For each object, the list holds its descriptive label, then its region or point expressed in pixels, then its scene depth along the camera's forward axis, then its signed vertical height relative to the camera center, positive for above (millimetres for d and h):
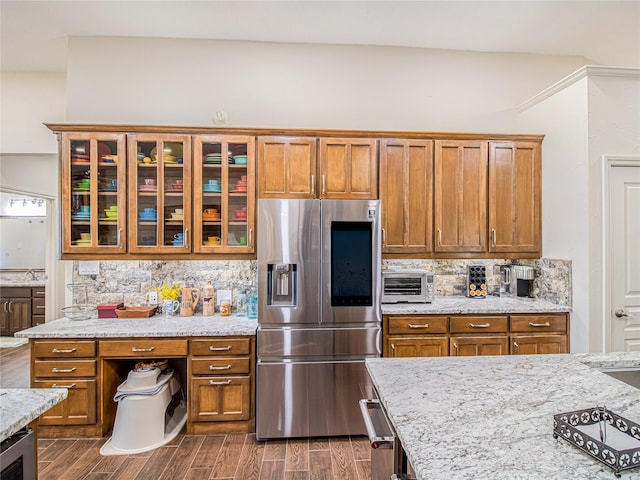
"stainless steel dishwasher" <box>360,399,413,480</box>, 1175 -738
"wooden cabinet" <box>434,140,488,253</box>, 3164 +433
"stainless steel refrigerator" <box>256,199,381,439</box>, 2619 -642
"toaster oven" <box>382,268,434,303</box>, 2988 -402
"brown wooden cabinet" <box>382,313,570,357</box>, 2814 -789
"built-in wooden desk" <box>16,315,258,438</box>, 2551 -965
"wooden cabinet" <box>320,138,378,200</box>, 3021 +666
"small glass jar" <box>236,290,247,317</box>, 3141 -563
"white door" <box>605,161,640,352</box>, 2766 -126
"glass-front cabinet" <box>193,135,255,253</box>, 2971 +436
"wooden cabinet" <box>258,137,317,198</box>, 2979 +655
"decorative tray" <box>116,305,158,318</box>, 2943 -614
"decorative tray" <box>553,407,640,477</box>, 835 -536
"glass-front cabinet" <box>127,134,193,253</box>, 2936 +431
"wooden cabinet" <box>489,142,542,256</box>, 3223 +391
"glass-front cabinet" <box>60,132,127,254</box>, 2891 +419
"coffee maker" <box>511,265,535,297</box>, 3281 -380
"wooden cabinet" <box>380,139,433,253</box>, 3098 +438
